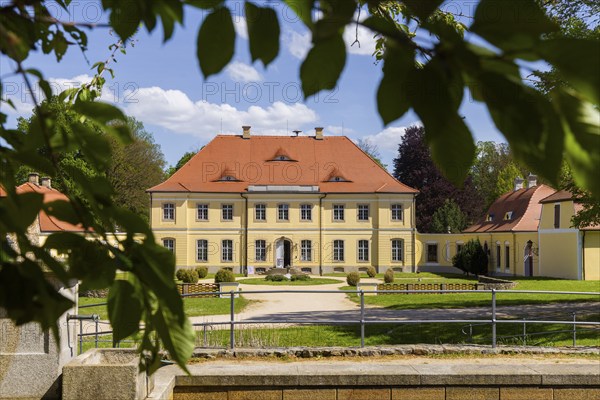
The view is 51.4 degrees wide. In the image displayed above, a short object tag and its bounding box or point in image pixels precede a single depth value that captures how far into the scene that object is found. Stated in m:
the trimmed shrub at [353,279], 27.97
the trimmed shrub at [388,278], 29.42
